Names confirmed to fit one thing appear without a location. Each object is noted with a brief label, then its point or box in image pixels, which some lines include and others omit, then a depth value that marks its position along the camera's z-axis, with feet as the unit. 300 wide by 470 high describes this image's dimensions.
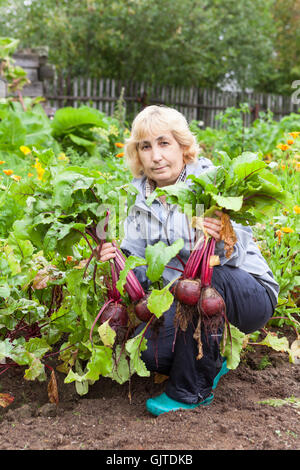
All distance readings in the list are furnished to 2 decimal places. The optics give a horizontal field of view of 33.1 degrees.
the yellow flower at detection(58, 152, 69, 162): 14.49
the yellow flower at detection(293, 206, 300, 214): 9.30
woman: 6.87
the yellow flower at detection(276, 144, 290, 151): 11.98
